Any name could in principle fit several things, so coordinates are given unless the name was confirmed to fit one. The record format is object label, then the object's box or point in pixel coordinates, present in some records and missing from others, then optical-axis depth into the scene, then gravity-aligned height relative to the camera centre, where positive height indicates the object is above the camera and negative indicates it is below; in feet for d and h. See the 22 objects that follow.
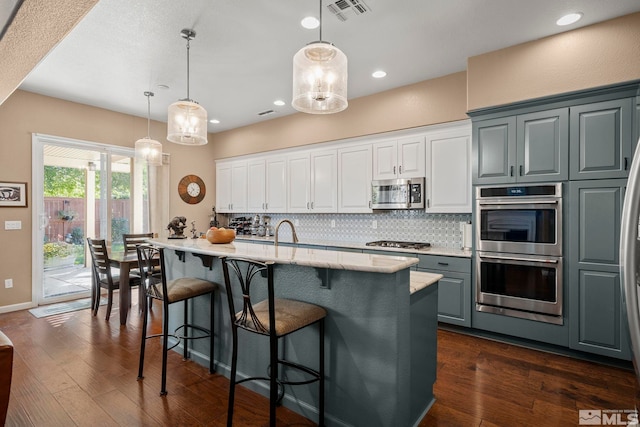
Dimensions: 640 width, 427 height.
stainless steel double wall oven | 9.98 -1.26
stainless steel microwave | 13.43 +0.76
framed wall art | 13.96 +0.74
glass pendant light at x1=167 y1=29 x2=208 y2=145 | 10.12 +2.88
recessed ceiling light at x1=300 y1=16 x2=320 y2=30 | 9.21 +5.39
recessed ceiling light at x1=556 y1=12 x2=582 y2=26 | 8.93 +5.36
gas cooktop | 13.23 -1.39
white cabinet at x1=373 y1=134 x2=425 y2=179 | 13.56 +2.29
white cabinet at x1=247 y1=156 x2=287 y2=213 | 18.47 +1.57
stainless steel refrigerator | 3.06 -0.50
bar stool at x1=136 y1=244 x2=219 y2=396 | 7.99 -2.03
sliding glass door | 15.10 +0.28
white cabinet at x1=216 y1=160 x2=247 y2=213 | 20.51 +1.61
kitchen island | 5.90 -2.44
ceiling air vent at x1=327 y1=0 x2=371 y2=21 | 8.47 +5.39
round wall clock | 20.38 +1.42
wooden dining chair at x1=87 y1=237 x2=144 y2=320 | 13.16 -2.66
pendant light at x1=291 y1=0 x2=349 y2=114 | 6.73 +2.90
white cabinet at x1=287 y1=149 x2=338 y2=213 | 16.38 +1.54
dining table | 12.72 -2.78
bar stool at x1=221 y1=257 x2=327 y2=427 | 5.75 -2.01
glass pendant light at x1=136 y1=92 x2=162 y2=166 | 13.83 +2.57
